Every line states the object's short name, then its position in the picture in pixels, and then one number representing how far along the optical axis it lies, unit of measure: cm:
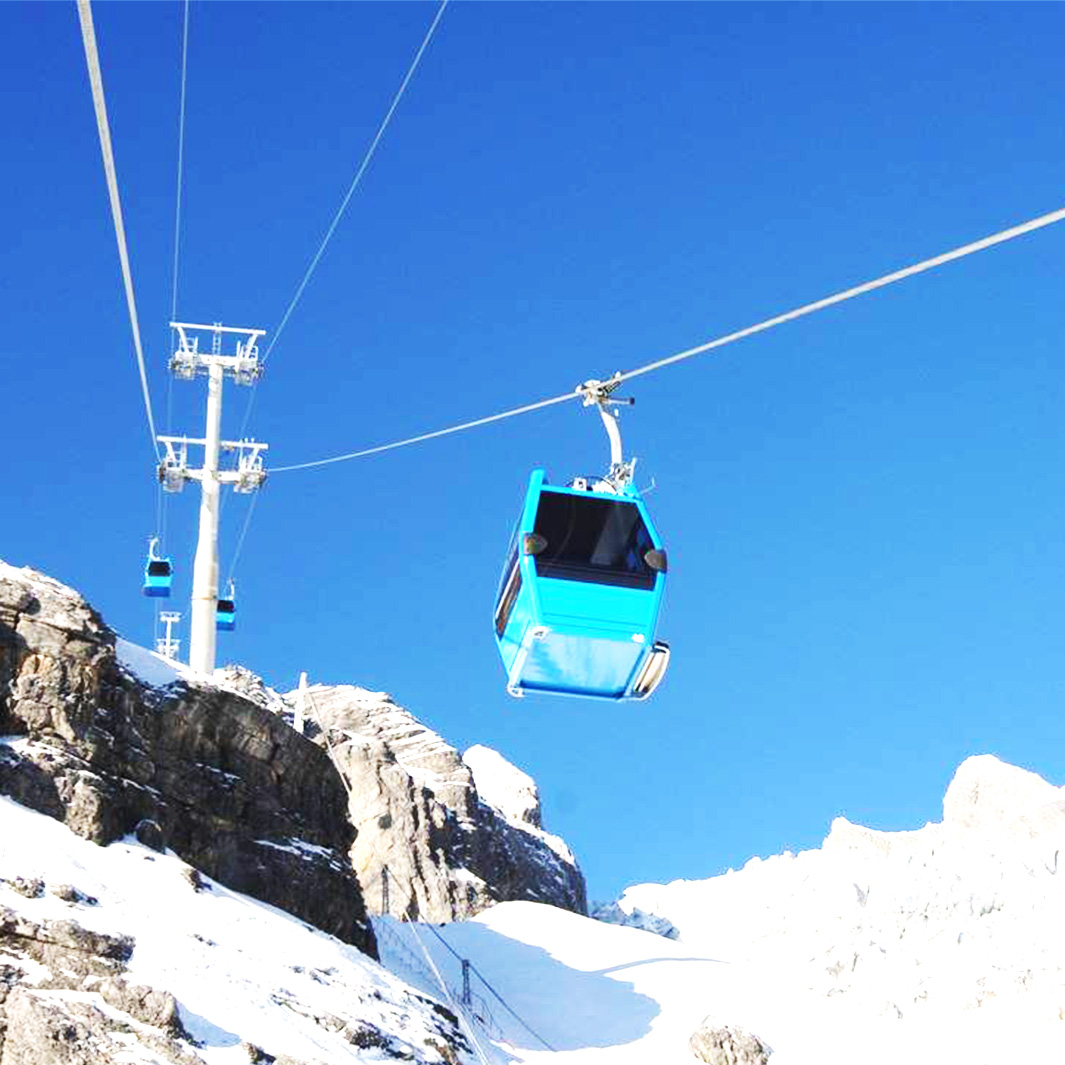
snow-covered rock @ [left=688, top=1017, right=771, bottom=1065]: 4041
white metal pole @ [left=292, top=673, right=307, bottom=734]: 4694
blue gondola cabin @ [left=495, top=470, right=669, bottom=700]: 1969
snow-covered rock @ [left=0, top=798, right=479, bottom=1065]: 2386
